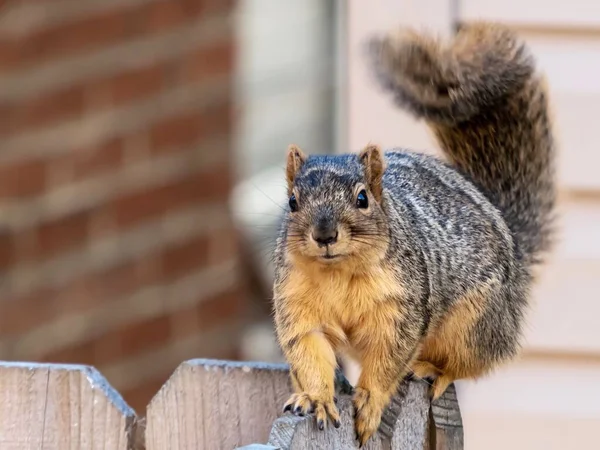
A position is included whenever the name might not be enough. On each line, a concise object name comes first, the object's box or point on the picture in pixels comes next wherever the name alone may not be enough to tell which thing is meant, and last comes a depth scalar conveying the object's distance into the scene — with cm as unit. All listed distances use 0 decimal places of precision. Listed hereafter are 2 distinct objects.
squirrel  276
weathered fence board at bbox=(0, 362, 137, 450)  270
